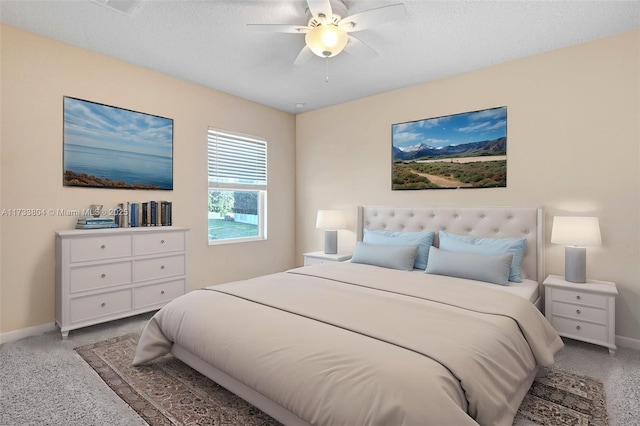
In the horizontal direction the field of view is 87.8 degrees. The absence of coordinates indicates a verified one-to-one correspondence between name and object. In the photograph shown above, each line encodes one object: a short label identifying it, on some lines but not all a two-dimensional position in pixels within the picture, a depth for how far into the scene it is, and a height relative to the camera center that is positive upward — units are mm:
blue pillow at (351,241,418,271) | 3213 -439
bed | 1277 -625
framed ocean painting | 3020 +634
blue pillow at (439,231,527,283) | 2861 -311
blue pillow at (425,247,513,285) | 2684 -452
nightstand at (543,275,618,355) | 2500 -761
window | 4176 +325
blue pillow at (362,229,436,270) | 3352 -299
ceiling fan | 2080 +1240
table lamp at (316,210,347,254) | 4219 -168
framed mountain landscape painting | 3316 +658
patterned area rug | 1758 -1086
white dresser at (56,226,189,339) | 2758 -555
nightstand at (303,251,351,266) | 4005 -562
